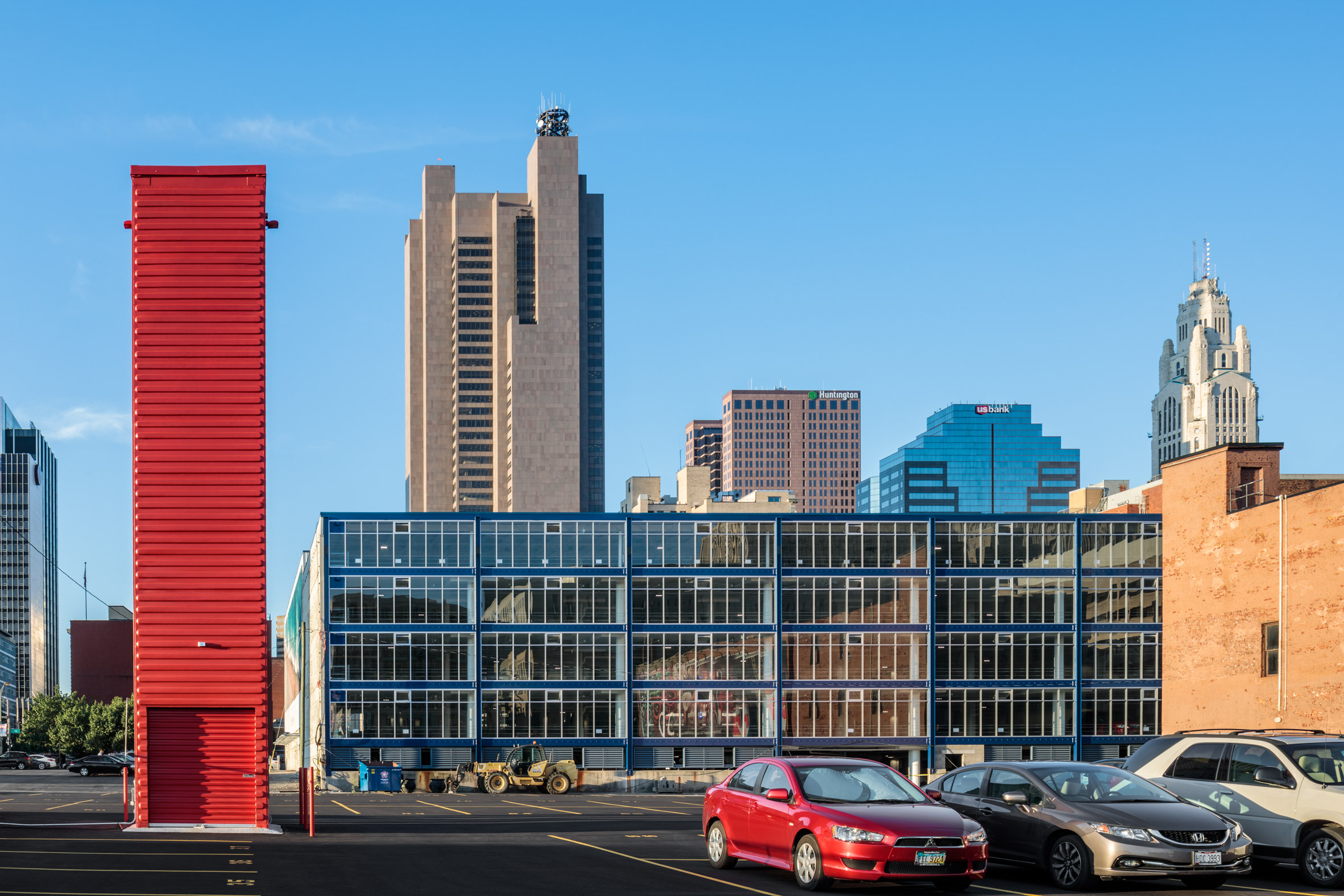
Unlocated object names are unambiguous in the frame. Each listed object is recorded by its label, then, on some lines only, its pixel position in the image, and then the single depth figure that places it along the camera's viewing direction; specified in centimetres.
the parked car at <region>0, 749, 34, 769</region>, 11056
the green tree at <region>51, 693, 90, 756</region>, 12200
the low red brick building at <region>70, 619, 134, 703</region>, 18525
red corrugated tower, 3209
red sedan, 1886
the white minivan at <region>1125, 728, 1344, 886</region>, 2078
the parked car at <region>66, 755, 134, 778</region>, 9119
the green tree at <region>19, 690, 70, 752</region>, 12794
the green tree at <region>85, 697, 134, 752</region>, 11994
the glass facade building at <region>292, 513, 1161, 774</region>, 8131
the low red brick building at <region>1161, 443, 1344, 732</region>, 4756
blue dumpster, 7125
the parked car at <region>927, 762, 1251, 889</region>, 1953
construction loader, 6906
